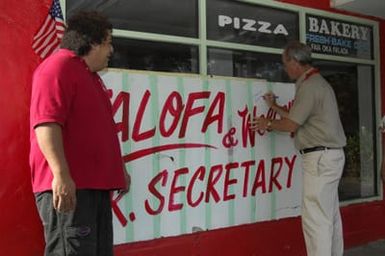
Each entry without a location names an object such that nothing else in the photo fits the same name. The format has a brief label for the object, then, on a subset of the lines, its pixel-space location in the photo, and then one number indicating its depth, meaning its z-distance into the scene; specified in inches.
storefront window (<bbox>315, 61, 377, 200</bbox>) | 231.1
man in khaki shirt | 176.4
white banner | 159.8
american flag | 142.8
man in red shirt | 106.3
